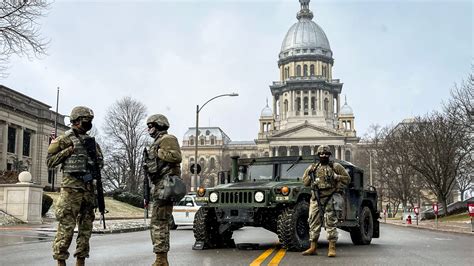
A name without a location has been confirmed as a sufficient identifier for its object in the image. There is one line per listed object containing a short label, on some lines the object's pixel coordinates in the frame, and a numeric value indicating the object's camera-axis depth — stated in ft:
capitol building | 391.65
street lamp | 101.78
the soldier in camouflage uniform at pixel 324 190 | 31.58
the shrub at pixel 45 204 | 95.20
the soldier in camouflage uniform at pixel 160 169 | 21.79
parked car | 74.23
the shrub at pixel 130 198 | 161.89
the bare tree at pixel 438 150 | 123.85
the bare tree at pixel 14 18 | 77.46
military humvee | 33.78
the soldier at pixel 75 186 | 21.57
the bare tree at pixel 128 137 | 186.39
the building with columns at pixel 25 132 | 198.29
